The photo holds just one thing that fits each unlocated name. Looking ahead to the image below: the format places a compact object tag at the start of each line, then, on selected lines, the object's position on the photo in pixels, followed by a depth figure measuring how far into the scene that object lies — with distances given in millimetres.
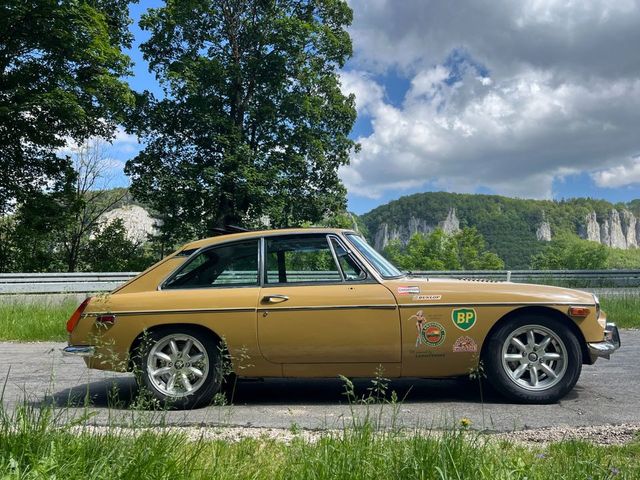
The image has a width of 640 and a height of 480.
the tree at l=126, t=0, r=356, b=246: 28828
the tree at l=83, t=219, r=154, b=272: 29125
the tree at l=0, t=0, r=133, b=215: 21938
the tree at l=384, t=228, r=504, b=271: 85500
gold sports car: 4707
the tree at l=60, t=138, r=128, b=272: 27891
